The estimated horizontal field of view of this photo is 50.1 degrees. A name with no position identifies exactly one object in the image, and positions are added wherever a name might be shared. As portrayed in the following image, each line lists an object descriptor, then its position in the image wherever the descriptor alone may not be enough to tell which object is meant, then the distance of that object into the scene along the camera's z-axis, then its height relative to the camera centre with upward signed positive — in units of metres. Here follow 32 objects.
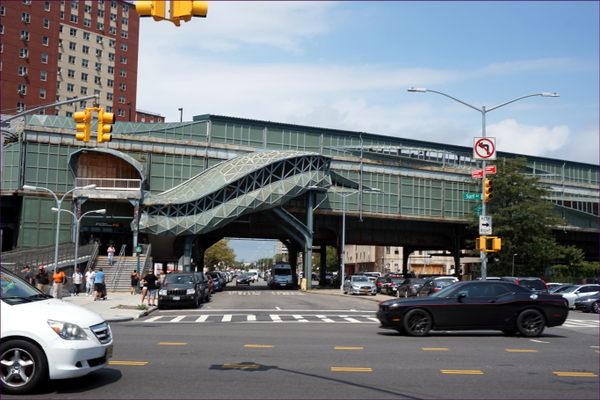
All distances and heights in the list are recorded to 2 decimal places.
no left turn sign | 27.42 +4.89
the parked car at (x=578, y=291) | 33.78 -1.43
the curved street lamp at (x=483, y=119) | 27.81 +6.58
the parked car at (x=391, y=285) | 47.91 -1.85
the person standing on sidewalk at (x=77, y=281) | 39.62 -1.67
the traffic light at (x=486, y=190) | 27.28 +3.07
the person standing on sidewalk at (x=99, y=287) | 33.88 -1.73
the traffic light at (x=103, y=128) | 19.36 +3.87
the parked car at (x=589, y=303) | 31.62 -1.90
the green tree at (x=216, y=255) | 136.75 +0.45
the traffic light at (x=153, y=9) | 9.12 +3.51
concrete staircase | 49.00 -1.24
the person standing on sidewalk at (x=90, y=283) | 39.82 -1.84
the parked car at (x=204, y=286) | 33.81 -1.68
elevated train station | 62.84 +7.53
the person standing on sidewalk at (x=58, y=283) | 29.52 -1.37
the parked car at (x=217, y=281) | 57.63 -2.26
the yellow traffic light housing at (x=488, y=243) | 26.34 +0.80
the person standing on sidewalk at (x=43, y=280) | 29.98 -1.25
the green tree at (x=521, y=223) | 63.91 +4.02
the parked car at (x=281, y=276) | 68.75 -1.98
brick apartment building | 90.00 +31.35
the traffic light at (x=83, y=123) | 19.47 +4.04
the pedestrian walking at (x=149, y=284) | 30.02 -1.34
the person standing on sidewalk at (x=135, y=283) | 42.00 -1.83
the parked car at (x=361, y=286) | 48.25 -1.96
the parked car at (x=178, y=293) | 30.05 -1.73
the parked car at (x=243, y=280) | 82.43 -2.88
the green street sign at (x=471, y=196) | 28.62 +2.94
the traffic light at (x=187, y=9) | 9.08 +3.50
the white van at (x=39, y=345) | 8.42 -1.21
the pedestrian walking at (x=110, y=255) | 53.20 -0.03
